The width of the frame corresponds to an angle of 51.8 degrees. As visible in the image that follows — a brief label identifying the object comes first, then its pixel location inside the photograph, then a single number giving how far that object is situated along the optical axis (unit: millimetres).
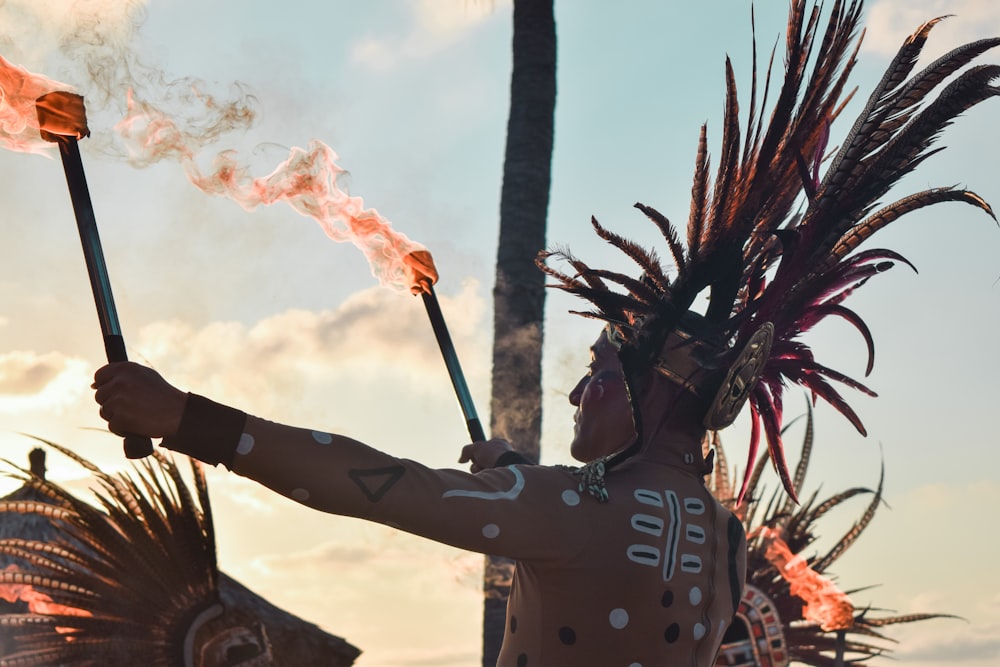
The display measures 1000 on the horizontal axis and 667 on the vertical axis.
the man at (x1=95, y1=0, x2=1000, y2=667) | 2648
